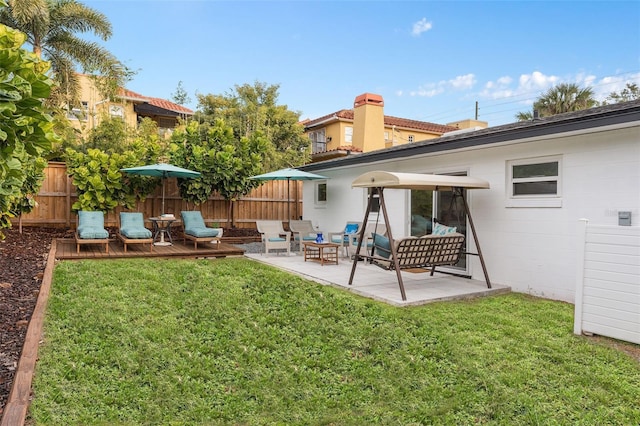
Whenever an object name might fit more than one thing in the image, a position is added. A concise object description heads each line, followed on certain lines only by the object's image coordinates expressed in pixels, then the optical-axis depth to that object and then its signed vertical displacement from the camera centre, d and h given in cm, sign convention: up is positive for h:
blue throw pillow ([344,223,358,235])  1127 -58
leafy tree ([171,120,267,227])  1309 +141
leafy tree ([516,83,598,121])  2052 +557
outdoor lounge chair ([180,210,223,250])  1093 -70
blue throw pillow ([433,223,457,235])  785 -40
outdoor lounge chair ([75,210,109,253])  966 -65
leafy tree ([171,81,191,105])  2626 +684
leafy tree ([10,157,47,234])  901 +14
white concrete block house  606 +37
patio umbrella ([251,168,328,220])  1220 +88
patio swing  662 -58
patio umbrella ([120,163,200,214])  1113 +89
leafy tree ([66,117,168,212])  1194 +78
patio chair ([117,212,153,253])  1013 -68
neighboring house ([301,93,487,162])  2019 +490
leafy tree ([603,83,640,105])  2783 +790
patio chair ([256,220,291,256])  1079 -79
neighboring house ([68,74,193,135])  2369 +600
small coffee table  971 -124
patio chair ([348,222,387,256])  1030 -80
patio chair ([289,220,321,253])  1180 -72
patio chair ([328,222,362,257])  1111 -75
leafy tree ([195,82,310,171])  2408 +532
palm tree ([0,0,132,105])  1620 +611
